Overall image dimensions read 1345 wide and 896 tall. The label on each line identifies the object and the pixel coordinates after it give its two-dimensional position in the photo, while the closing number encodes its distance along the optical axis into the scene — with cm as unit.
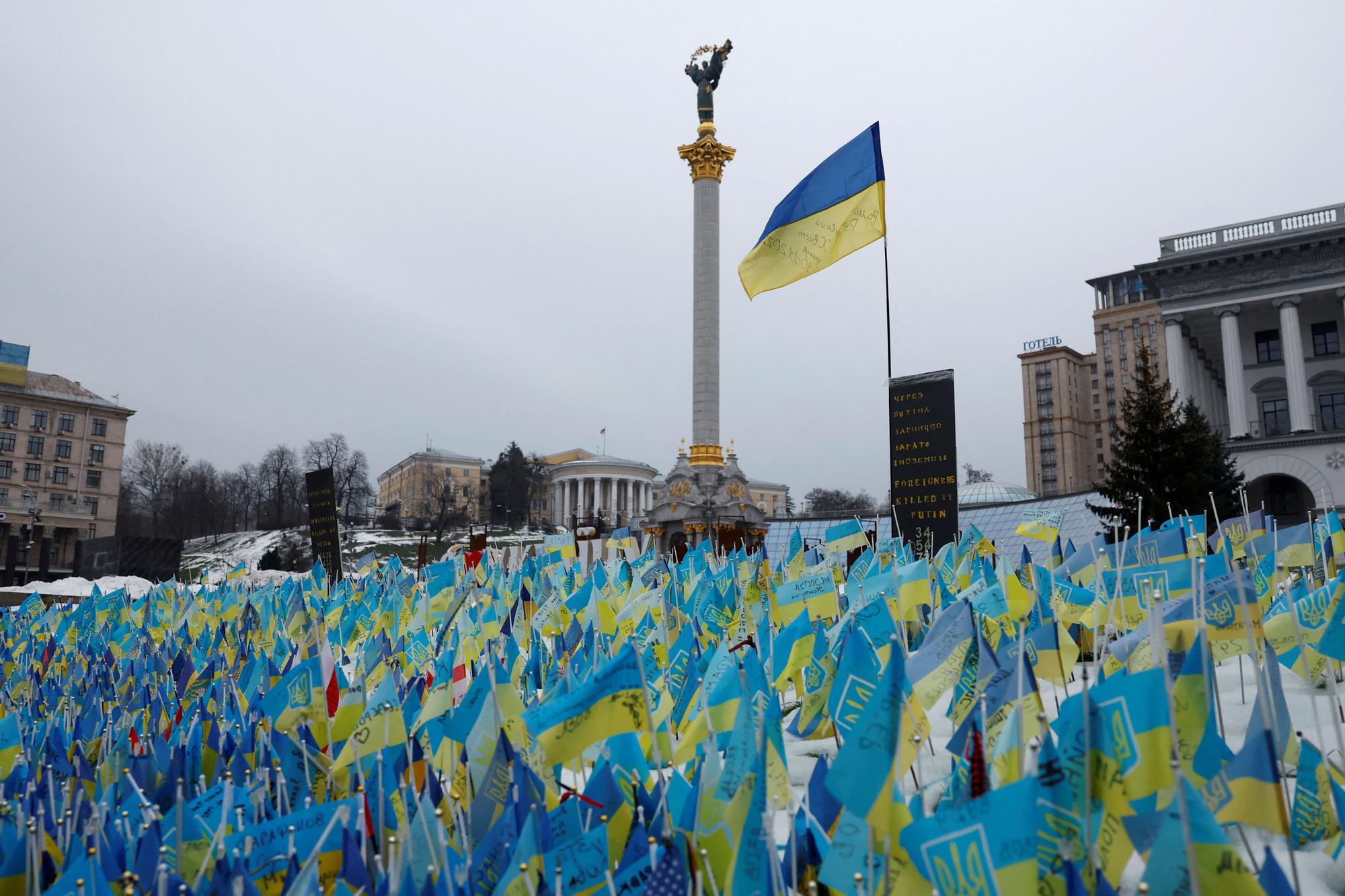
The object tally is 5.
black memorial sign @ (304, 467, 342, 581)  1973
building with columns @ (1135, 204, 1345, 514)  3644
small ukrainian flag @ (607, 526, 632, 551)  1653
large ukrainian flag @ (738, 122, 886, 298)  1442
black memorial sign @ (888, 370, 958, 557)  1415
